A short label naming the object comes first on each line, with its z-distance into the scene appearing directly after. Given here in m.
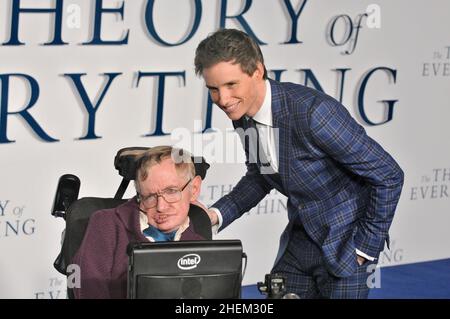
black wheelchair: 7.77
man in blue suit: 7.20
